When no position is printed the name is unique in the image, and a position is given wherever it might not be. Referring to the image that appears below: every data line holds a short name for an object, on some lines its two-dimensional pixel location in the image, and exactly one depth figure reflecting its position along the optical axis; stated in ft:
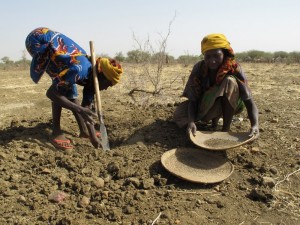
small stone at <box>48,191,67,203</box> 8.51
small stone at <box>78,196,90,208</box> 8.30
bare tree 20.54
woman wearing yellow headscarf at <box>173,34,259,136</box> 10.70
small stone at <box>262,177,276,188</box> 9.32
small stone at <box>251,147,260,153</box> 11.23
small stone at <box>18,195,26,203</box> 8.50
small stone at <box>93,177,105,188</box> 8.98
